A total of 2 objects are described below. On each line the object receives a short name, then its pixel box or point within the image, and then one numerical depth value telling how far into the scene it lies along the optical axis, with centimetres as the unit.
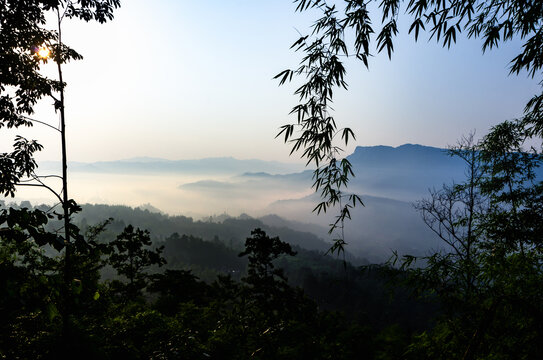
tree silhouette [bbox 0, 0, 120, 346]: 433
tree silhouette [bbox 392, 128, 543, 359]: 318
